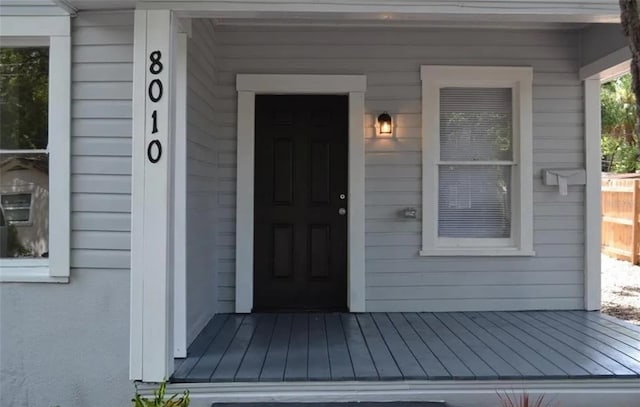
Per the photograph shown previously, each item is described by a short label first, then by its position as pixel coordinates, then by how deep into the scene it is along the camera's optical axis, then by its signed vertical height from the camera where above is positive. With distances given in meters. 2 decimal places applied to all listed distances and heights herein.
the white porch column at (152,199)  3.18 +0.08
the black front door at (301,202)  5.04 +0.10
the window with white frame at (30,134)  3.32 +0.49
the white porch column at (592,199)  4.97 +0.14
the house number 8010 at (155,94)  3.20 +0.70
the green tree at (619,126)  12.52 +2.11
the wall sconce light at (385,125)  4.88 +0.79
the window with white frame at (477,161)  4.94 +0.49
